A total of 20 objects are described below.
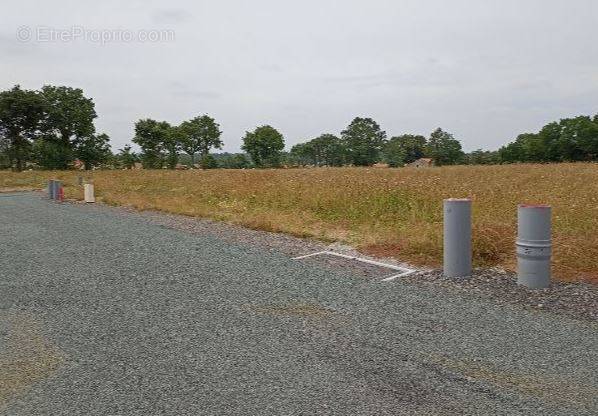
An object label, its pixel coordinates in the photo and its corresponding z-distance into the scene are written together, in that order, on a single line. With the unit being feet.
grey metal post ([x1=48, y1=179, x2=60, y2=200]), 66.65
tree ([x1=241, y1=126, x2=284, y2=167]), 309.63
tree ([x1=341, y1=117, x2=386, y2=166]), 340.80
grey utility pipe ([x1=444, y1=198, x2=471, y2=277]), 18.06
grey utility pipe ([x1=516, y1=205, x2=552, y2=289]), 15.98
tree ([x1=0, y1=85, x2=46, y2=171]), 172.35
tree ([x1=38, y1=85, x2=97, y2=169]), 193.88
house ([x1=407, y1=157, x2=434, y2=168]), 346.95
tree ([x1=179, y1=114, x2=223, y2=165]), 286.15
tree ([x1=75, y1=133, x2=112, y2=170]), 211.00
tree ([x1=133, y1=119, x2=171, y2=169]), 229.04
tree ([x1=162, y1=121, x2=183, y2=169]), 238.68
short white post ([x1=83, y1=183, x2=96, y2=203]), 61.07
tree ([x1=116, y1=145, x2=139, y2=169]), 248.93
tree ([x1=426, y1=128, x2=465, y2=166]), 327.06
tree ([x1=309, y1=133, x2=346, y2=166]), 368.48
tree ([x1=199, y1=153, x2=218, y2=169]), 280.72
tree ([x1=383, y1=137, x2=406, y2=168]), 333.05
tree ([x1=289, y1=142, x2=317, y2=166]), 402.52
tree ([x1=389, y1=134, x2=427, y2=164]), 421.59
